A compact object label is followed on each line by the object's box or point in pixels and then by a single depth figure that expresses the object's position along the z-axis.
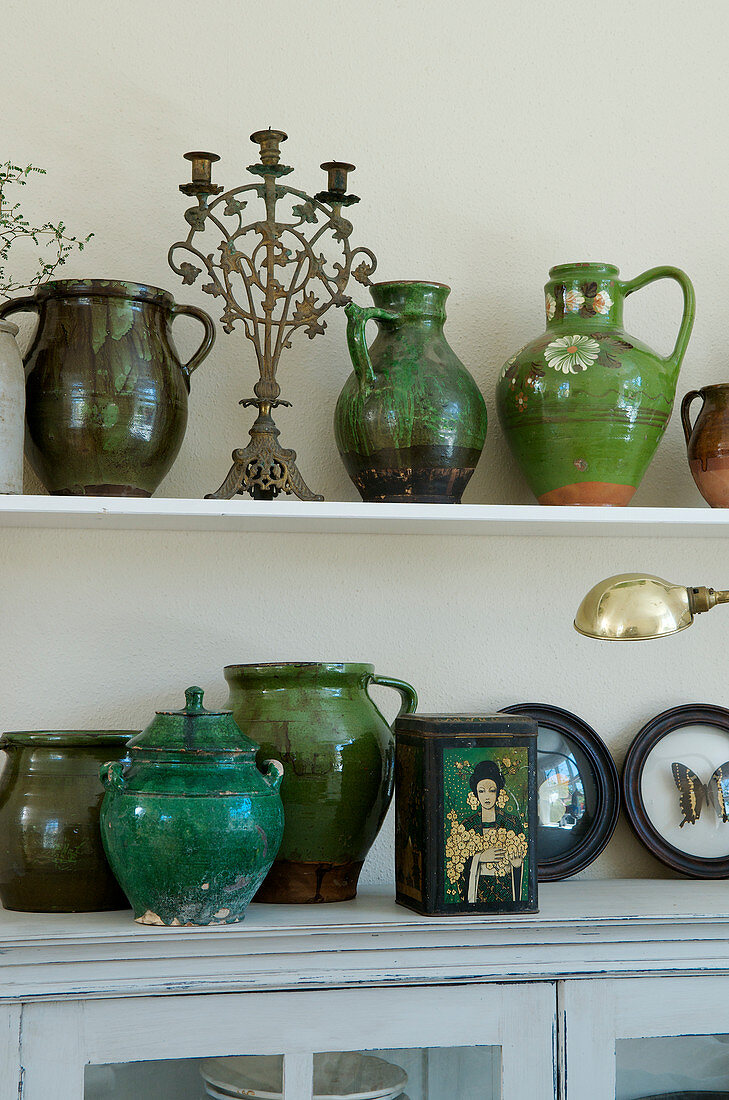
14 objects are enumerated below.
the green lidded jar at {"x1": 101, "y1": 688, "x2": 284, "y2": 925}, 1.04
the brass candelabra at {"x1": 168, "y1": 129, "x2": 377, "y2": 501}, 1.20
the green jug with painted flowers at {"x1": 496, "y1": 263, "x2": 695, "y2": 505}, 1.24
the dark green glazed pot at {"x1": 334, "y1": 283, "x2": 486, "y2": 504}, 1.21
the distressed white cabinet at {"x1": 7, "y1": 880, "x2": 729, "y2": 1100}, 1.00
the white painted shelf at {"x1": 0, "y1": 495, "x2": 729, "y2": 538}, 1.13
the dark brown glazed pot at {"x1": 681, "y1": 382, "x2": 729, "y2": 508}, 1.31
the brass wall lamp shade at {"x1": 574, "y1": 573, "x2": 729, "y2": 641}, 1.08
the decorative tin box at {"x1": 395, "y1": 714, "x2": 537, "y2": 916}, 1.12
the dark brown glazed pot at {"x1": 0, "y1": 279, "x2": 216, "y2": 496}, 1.14
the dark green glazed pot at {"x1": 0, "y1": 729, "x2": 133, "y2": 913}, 1.11
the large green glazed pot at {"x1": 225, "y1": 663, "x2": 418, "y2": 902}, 1.16
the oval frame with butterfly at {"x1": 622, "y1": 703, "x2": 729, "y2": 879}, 1.35
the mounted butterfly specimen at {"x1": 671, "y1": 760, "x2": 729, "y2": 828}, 1.36
